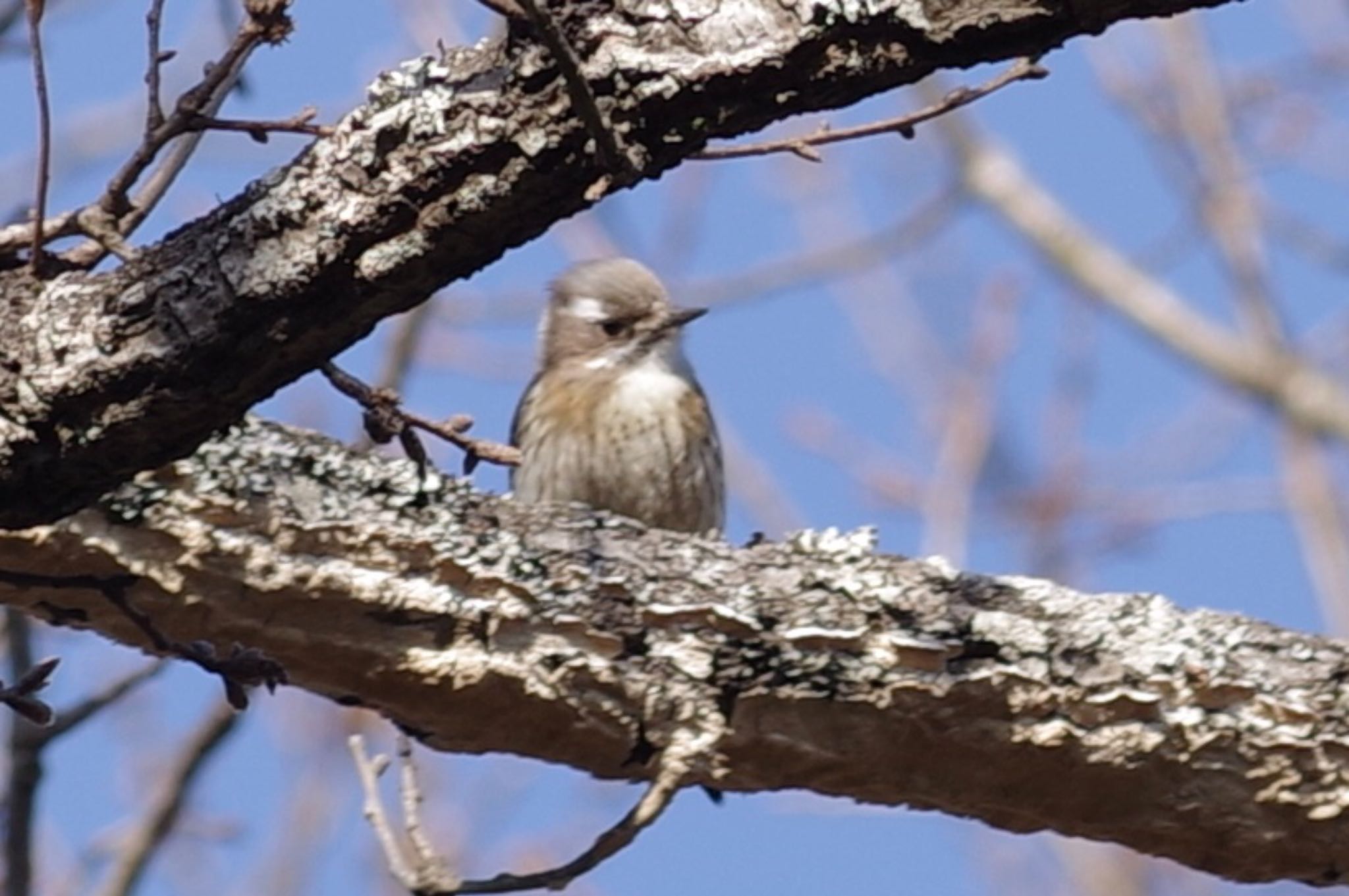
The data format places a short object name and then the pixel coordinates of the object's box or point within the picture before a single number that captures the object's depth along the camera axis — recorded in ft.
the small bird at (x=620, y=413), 41.55
